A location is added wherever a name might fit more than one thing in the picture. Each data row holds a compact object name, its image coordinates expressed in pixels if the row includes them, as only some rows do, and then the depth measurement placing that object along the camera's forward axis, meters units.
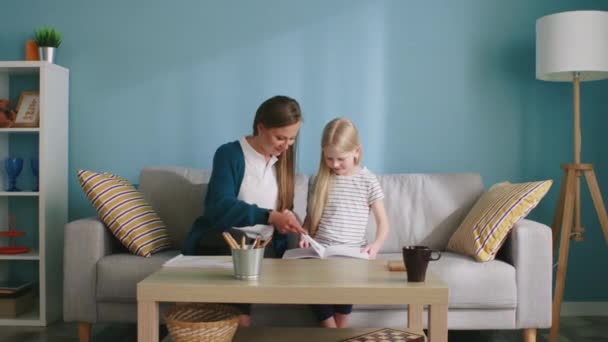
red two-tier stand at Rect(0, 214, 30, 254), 3.20
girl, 2.60
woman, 2.38
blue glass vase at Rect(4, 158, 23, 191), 3.25
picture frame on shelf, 3.28
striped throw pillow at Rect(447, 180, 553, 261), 2.62
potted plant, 3.29
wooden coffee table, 1.69
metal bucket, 1.78
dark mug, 1.76
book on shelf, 3.17
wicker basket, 1.79
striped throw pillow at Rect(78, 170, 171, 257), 2.77
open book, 2.27
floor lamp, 2.93
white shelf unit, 3.15
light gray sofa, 2.55
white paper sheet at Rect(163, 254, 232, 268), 2.02
